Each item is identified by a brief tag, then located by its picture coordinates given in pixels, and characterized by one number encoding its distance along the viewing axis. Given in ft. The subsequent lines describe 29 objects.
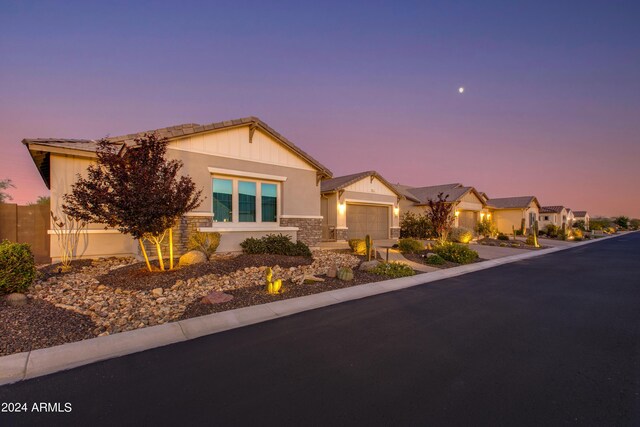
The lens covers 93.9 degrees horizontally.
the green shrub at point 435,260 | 40.98
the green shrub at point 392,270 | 32.71
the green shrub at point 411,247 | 50.29
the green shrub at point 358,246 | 47.39
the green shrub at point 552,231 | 109.50
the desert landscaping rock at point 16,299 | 19.00
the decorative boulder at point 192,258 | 31.04
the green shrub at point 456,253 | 43.69
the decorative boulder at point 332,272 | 30.32
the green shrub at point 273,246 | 37.78
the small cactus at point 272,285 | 23.82
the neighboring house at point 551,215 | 149.13
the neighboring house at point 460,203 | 91.61
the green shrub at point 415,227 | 78.23
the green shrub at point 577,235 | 107.97
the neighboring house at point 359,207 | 65.51
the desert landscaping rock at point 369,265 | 33.65
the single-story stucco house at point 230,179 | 34.88
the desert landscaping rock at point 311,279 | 27.70
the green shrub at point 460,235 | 70.95
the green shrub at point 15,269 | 19.56
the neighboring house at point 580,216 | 206.96
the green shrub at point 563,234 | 102.89
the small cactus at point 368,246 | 38.06
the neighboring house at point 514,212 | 120.16
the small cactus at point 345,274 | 29.22
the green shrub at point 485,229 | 90.58
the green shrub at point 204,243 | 34.47
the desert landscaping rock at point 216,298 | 20.89
